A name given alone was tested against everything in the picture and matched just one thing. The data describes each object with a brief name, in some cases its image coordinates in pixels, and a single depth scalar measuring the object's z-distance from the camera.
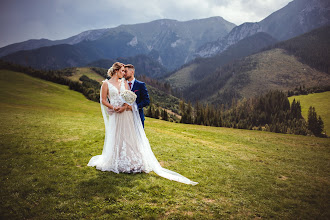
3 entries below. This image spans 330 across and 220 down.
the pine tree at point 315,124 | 110.25
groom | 8.12
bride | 7.69
